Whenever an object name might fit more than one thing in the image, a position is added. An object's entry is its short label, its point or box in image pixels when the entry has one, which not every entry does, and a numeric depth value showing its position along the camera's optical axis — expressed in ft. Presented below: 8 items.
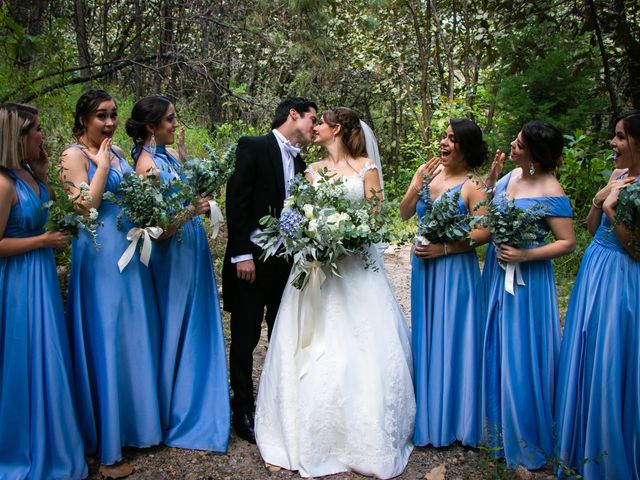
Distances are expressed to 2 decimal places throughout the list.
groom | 14.96
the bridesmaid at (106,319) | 13.25
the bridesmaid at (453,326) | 14.42
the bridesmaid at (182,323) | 14.55
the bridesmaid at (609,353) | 12.31
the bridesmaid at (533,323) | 13.57
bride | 13.47
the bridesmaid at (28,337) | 12.09
